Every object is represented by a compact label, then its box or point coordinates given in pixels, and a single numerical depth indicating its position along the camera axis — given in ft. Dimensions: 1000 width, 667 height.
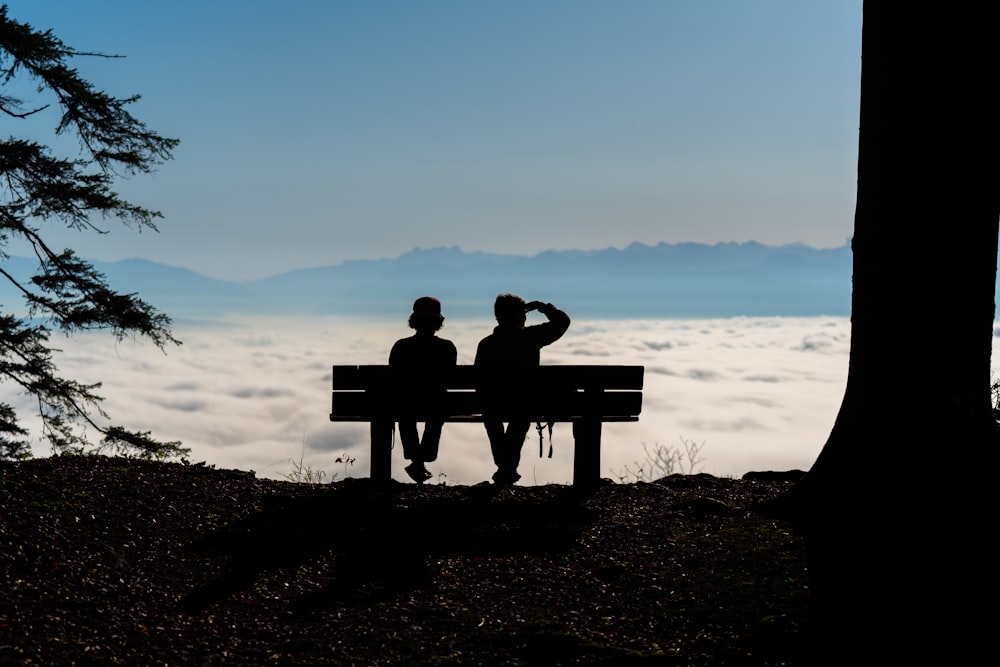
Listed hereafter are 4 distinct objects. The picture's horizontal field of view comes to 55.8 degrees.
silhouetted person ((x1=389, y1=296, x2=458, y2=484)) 31.83
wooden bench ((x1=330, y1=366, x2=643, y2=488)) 31.99
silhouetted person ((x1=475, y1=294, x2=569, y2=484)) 31.91
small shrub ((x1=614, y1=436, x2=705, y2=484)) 39.17
